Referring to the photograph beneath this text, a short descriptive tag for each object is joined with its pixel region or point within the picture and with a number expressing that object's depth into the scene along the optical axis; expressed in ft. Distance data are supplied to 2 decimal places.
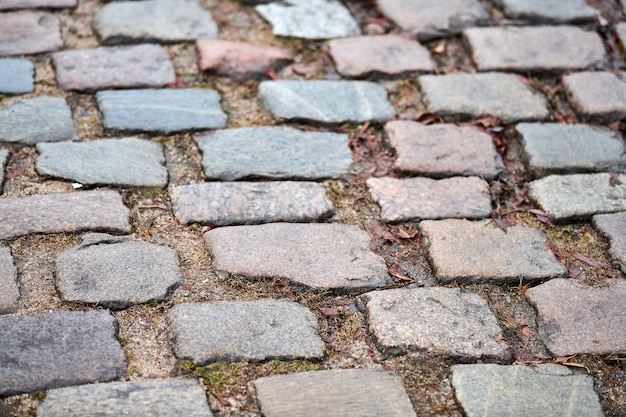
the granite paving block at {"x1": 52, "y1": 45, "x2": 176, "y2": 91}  9.30
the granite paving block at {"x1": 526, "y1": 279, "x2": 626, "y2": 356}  6.74
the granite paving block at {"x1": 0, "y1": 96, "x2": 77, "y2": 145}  8.38
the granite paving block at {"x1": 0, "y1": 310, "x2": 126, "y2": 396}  5.86
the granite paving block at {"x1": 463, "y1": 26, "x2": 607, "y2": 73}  10.32
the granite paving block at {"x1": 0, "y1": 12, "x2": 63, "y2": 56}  9.74
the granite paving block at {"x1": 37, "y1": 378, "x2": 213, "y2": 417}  5.65
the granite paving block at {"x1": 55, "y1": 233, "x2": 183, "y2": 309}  6.64
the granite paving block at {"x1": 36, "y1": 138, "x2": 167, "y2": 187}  7.95
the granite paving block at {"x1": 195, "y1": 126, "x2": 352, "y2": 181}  8.32
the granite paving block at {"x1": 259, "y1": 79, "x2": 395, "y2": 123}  9.20
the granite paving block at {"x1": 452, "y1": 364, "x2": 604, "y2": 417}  6.07
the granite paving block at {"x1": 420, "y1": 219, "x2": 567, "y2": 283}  7.34
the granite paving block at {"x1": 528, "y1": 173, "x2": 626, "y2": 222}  8.21
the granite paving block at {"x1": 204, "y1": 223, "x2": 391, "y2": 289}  7.09
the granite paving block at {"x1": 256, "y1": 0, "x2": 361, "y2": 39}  10.71
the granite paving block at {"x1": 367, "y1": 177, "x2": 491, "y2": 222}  8.02
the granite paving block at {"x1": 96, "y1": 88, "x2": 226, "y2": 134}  8.75
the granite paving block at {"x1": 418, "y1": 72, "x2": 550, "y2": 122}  9.45
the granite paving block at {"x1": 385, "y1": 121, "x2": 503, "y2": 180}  8.61
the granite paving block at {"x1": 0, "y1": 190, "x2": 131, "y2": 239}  7.25
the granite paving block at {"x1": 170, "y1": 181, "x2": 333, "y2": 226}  7.70
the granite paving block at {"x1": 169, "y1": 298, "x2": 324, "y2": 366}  6.26
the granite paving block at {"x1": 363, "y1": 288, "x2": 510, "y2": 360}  6.54
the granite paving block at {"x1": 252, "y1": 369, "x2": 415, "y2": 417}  5.86
